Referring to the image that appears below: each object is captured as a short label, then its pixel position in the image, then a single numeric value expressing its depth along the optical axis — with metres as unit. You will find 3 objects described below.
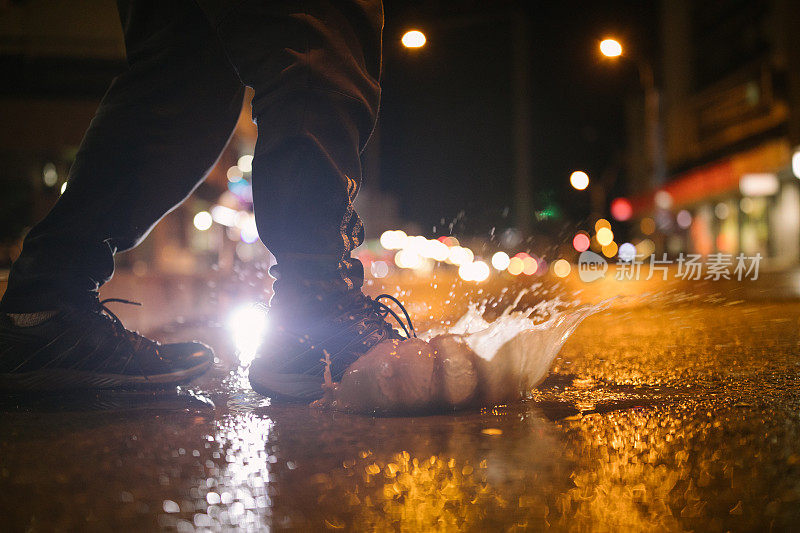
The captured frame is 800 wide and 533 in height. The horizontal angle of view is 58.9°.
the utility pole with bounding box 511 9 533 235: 51.16
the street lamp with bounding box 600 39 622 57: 8.36
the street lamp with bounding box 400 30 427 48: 7.97
